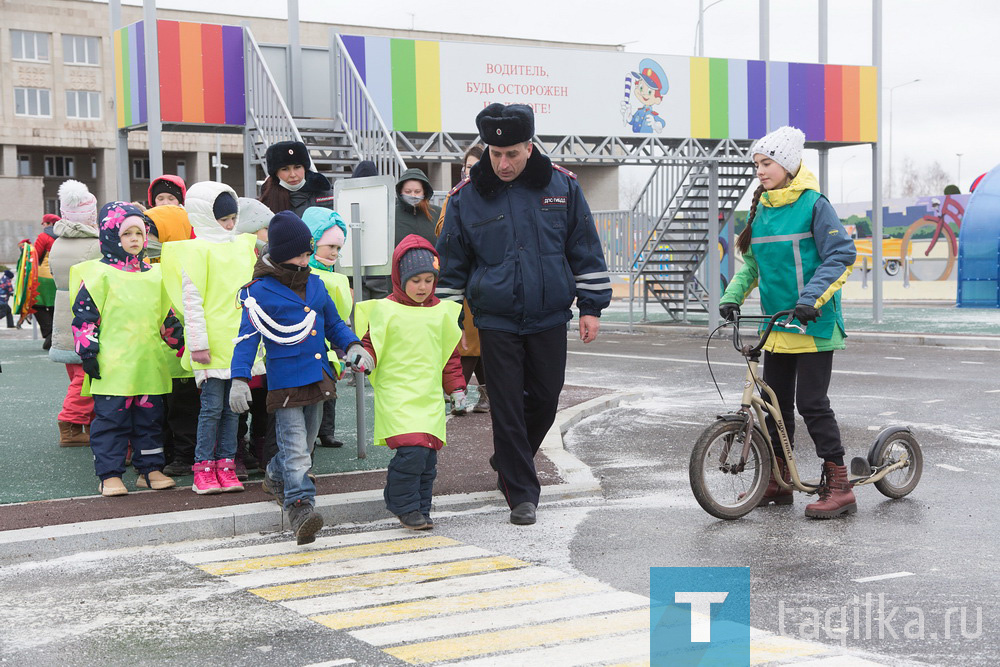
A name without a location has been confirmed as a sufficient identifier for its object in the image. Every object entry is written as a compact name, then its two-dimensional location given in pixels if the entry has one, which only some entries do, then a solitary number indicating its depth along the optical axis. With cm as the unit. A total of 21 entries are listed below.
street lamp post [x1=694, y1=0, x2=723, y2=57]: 3588
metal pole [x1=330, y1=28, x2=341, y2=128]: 1628
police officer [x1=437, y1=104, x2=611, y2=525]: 615
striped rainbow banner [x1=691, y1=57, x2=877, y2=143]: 2023
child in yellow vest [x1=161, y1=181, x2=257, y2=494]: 661
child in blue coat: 593
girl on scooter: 625
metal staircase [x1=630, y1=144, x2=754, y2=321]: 2211
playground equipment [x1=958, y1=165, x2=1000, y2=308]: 2919
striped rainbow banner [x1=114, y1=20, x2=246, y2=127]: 1568
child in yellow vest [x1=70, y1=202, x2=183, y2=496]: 668
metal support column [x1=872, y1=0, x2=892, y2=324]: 2217
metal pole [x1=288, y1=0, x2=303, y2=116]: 1603
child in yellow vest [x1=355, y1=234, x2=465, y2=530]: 611
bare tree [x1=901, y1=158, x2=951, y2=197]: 12144
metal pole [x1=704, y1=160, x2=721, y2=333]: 2102
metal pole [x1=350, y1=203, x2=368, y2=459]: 781
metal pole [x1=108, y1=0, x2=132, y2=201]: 1642
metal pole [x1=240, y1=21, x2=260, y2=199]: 1565
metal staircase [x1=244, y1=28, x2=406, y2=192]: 1498
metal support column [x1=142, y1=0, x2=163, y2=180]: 1371
